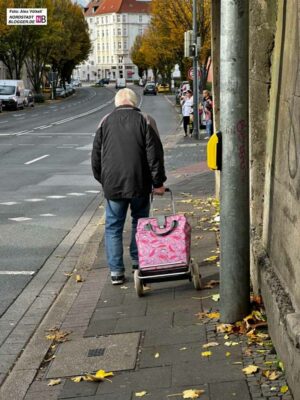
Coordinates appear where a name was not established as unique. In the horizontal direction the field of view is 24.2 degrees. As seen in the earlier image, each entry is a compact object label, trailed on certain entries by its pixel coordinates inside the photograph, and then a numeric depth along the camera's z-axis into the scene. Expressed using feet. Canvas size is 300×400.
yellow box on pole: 15.40
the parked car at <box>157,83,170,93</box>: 332.12
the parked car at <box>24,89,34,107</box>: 197.63
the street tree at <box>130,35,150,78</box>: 438.12
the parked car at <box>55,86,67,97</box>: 285.23
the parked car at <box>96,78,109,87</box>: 503.69
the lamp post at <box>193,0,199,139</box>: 80.51
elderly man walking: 19.58
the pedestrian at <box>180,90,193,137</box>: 84.43
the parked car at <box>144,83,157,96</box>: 301.63
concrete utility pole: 14.83
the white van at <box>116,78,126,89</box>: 418.02
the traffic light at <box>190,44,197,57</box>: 78.28
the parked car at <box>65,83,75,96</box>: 309.16
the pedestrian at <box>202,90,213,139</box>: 73.46
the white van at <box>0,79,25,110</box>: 176.55
